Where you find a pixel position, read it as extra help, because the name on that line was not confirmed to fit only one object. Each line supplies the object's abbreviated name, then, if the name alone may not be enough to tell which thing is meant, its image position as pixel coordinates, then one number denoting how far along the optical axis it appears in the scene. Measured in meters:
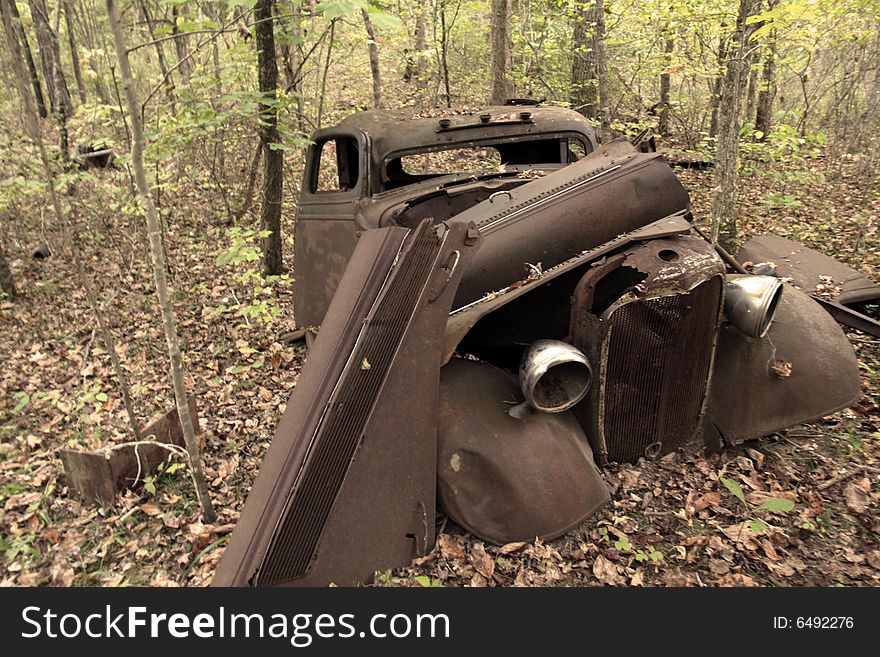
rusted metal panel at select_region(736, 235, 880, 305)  3.82
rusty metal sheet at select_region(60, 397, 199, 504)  2.90
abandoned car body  2.20
